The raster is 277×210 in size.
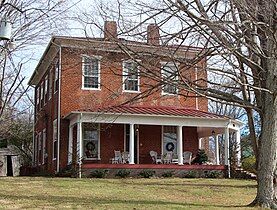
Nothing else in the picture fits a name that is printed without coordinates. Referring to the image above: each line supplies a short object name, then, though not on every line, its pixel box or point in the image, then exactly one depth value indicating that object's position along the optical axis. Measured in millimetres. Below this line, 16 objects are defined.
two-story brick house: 24281
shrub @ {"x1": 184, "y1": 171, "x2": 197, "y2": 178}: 24000
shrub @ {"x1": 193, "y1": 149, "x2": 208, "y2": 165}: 26375
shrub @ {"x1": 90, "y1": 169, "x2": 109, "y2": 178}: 22781
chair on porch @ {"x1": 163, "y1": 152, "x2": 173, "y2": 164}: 25673
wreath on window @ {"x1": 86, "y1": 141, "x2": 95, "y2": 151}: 25781
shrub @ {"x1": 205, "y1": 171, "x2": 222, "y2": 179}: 24297
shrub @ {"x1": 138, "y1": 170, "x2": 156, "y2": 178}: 23281
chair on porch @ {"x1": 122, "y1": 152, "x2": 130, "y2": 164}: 25080
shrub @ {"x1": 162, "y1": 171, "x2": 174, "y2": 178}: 23794
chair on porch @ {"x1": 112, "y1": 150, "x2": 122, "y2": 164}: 24953
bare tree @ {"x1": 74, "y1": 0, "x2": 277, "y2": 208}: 11227
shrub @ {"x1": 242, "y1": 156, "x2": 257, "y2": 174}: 26734
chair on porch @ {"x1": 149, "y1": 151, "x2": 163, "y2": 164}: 25656
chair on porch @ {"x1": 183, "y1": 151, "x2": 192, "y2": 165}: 26375
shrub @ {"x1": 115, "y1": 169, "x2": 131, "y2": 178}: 23016
